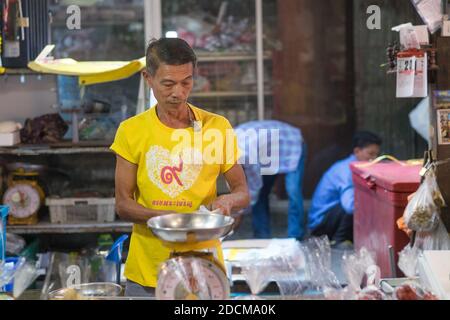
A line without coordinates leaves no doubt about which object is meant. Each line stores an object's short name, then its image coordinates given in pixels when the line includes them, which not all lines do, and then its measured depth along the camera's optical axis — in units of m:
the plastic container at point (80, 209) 5.12
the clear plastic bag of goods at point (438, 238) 3.36
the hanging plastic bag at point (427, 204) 3.35
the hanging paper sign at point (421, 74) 3.29
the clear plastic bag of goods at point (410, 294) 2.15
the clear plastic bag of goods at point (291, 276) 2.51
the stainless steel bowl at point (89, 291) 2.29
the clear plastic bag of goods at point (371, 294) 2.19
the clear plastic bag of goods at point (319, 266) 2.61
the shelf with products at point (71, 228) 5.04
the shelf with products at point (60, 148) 5.00
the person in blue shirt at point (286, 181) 5.58
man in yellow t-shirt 2.53
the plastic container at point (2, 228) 3.27
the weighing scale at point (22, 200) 5.06
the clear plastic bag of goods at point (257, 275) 2.34
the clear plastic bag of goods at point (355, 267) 2.48
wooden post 3.31
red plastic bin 3.90
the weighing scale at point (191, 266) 2.09
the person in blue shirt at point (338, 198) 6.05
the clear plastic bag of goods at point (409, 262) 2.97
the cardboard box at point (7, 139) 4.96
